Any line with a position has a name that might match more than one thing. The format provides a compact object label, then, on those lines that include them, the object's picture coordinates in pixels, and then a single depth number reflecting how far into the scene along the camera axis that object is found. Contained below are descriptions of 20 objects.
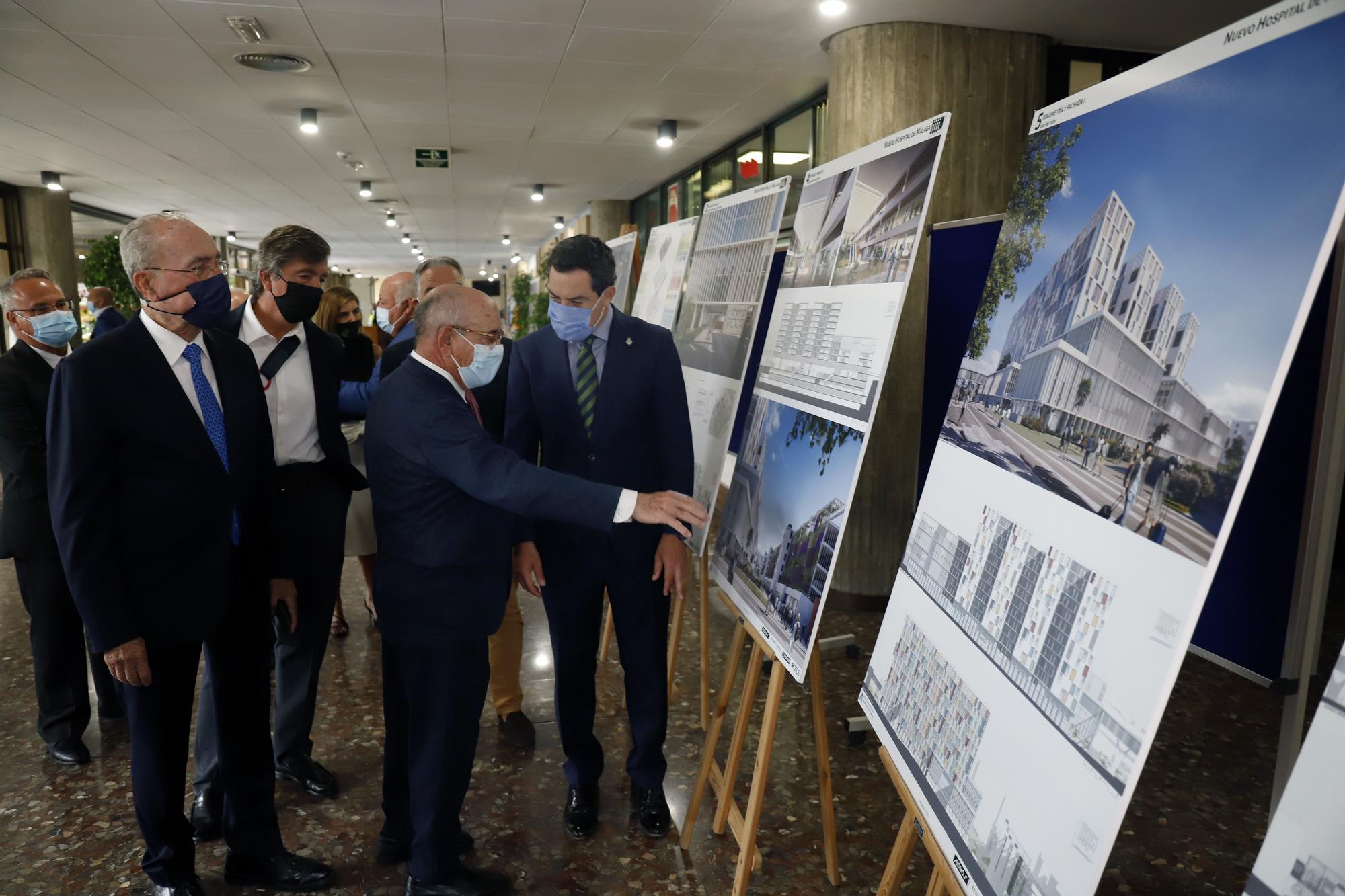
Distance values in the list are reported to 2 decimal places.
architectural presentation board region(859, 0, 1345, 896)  0.95
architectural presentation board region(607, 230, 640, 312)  4.85
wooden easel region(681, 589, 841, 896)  2.24
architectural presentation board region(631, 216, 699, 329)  3.93
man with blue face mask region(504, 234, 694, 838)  2.65
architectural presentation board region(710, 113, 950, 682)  2.00
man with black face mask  2.72
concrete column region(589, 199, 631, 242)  12.12
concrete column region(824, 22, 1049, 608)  4.66
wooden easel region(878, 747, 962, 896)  1.44
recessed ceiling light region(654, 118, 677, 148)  7.30
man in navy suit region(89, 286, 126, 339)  5.01
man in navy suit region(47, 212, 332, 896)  2.00
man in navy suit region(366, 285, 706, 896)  2.09
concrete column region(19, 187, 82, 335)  11.32
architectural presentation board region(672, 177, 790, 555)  2.97
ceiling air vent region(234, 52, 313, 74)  5.40
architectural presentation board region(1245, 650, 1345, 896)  0.79
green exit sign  8.66
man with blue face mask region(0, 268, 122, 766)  3.13
